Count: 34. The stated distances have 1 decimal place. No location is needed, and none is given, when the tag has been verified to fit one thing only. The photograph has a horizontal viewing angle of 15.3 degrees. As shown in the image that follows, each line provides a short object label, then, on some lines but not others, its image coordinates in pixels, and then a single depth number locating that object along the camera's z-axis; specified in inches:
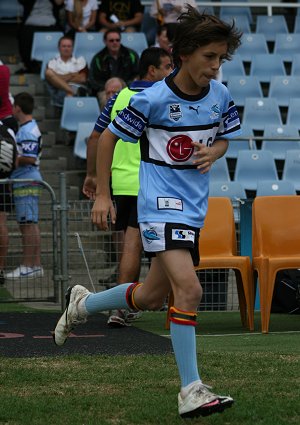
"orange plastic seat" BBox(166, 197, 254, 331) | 328.2
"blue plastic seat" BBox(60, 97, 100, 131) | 533.0
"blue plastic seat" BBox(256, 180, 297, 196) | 463.5
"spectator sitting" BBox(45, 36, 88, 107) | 552.1
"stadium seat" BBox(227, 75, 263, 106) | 573.6
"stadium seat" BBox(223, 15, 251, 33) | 639.1
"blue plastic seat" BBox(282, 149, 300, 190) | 490.3
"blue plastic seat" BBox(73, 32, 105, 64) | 592.1
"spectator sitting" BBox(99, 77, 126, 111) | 410.0
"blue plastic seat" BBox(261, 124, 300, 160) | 528.4
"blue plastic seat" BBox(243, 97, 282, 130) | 550.9
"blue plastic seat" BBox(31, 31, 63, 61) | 598.9
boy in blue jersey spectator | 392.8
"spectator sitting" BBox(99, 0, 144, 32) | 620.7
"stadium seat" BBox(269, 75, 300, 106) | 574.9
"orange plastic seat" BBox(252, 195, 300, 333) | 333.1
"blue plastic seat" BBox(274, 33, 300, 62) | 614.5
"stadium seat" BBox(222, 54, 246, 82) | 595.8
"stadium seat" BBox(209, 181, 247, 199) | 464.4
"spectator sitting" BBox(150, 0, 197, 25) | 586.9
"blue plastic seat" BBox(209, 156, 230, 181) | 496.4
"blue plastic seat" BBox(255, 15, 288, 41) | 637.3
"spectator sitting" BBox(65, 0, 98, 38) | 603.6
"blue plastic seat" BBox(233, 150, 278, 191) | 501.7
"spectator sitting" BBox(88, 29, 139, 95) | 544.1
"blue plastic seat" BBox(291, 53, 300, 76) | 596.1
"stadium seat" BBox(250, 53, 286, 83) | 596.4
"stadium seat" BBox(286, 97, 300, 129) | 550.3
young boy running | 201.8
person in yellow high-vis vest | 325.1
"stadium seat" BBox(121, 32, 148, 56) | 593.0
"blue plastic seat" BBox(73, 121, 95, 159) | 508.7
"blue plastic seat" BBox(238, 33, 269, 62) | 613.3
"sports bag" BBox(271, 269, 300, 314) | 365.7
